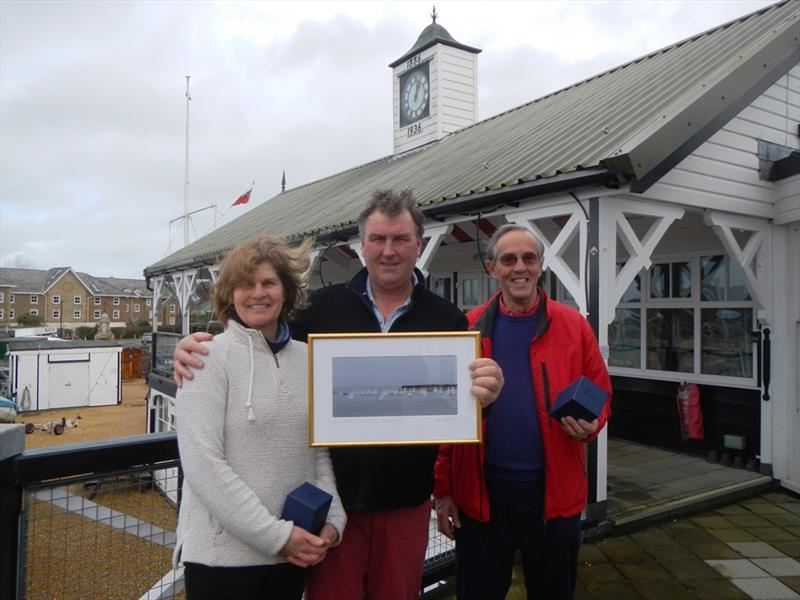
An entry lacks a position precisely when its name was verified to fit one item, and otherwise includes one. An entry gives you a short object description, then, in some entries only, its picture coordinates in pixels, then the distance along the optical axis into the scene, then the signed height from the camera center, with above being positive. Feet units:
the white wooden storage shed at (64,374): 81.97 -9.67
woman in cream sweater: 5.23 -1.32
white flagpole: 94.89 +18.54
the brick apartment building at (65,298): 237.04 +5.42
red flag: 63.36 +12.88
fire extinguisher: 21.40 -3.69
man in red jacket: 7.07 -1.86
